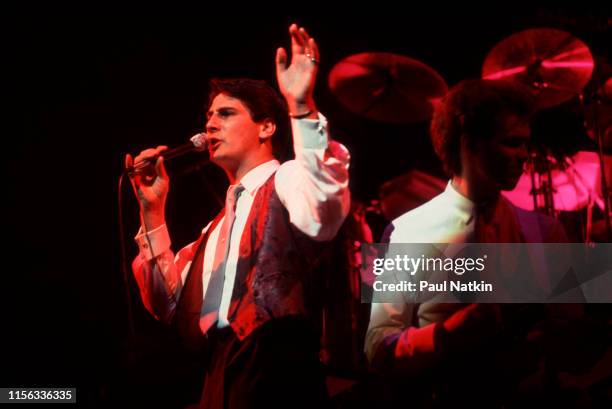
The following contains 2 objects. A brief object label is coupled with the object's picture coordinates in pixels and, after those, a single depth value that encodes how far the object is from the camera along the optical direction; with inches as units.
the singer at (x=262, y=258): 243.6
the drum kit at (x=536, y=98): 271.6
